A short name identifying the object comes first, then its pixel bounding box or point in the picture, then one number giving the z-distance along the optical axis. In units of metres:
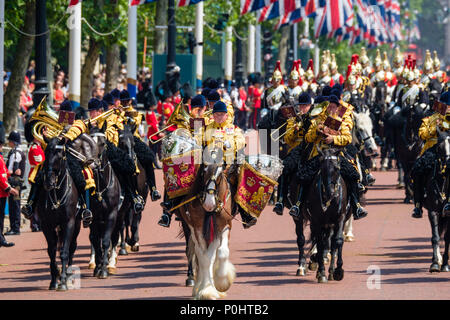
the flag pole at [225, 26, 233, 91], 56.38
